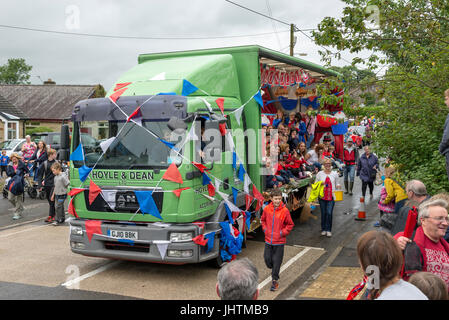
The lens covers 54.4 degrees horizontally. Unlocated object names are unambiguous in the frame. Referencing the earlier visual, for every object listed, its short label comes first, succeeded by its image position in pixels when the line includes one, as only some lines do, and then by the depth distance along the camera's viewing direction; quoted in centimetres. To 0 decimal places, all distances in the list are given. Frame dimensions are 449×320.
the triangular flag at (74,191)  688
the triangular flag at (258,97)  810
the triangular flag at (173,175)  627
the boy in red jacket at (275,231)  644
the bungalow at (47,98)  4506
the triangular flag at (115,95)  683
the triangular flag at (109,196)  658
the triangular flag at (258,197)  830
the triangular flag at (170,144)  639
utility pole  2795
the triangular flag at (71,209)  697
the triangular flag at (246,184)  802
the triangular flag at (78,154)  701
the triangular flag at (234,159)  762
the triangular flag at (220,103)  728
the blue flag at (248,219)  802
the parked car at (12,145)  2292
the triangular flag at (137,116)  654
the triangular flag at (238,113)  779
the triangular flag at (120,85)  730
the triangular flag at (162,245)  634
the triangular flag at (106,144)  670
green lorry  638
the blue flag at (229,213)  736
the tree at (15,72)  7494
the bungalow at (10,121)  3225
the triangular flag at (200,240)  642
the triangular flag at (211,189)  691
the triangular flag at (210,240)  672
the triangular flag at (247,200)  810
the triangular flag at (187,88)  691
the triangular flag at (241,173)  790
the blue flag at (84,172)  680
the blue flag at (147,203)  634
